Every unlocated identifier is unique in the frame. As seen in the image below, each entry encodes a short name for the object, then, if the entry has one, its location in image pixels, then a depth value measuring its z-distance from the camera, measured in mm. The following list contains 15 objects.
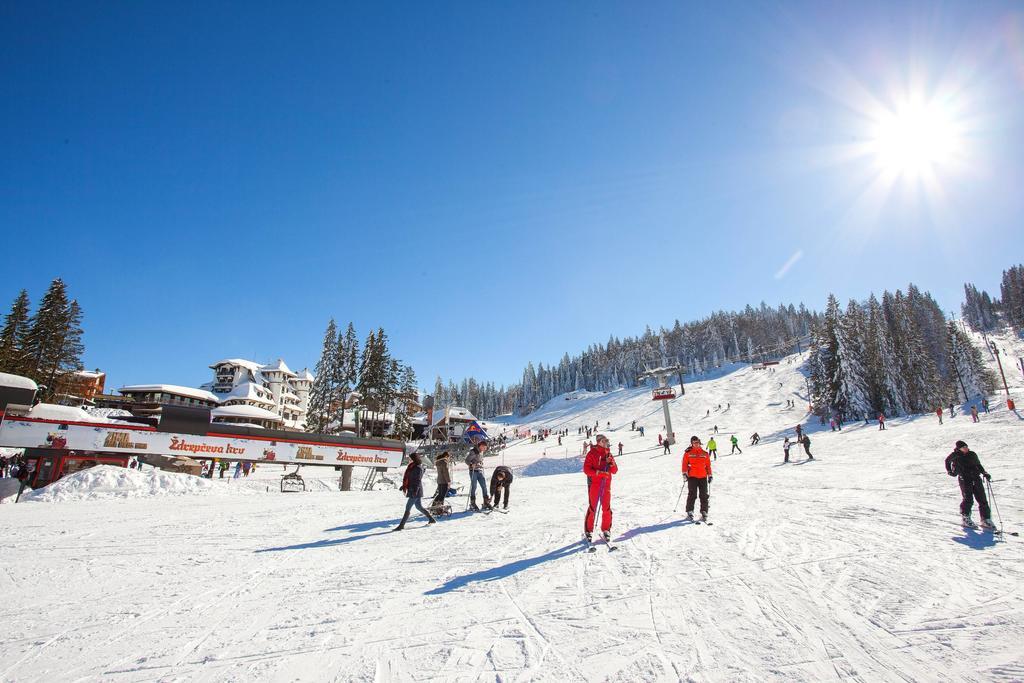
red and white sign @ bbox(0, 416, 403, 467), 17141
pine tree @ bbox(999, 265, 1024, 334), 105000
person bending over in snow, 11766
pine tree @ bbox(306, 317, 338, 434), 48781
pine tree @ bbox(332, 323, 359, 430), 49891
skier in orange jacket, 9000
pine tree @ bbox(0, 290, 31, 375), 32375
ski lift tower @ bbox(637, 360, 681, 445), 44406
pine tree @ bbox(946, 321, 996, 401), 55312
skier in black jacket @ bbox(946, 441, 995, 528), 7441
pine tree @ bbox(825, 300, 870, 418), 42656
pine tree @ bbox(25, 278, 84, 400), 34781
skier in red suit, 7613
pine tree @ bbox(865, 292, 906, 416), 42969
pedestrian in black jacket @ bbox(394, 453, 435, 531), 9461
